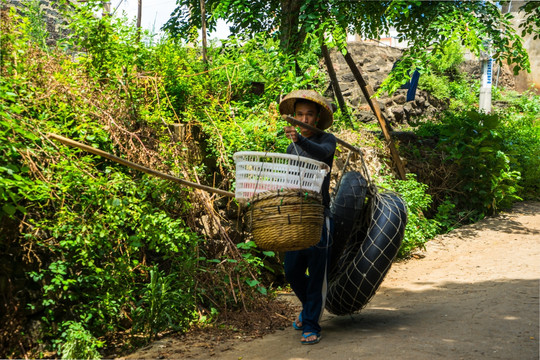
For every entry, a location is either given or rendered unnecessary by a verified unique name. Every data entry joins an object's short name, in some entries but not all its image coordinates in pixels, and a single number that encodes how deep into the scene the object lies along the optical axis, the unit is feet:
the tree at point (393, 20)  25.59
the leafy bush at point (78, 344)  13.47
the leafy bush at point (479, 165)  30.35
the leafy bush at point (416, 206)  25.98
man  13.46
